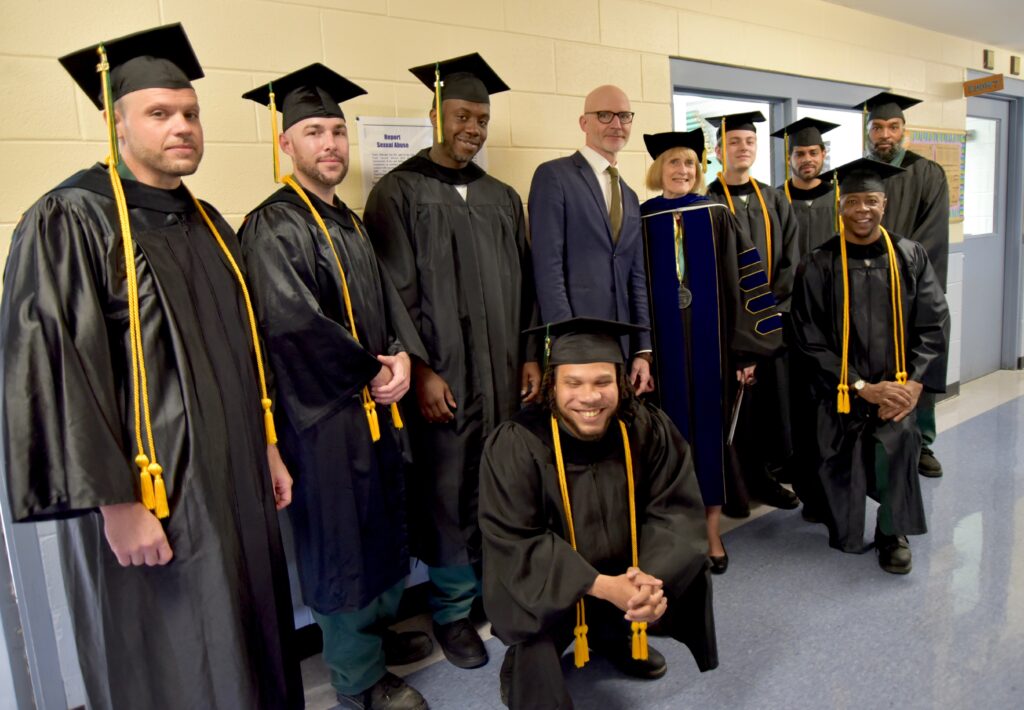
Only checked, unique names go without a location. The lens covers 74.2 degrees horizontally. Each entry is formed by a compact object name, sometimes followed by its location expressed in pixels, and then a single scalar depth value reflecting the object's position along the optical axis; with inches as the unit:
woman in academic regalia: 103.5
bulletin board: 190.4
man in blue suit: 96.0
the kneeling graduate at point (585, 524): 69.3
